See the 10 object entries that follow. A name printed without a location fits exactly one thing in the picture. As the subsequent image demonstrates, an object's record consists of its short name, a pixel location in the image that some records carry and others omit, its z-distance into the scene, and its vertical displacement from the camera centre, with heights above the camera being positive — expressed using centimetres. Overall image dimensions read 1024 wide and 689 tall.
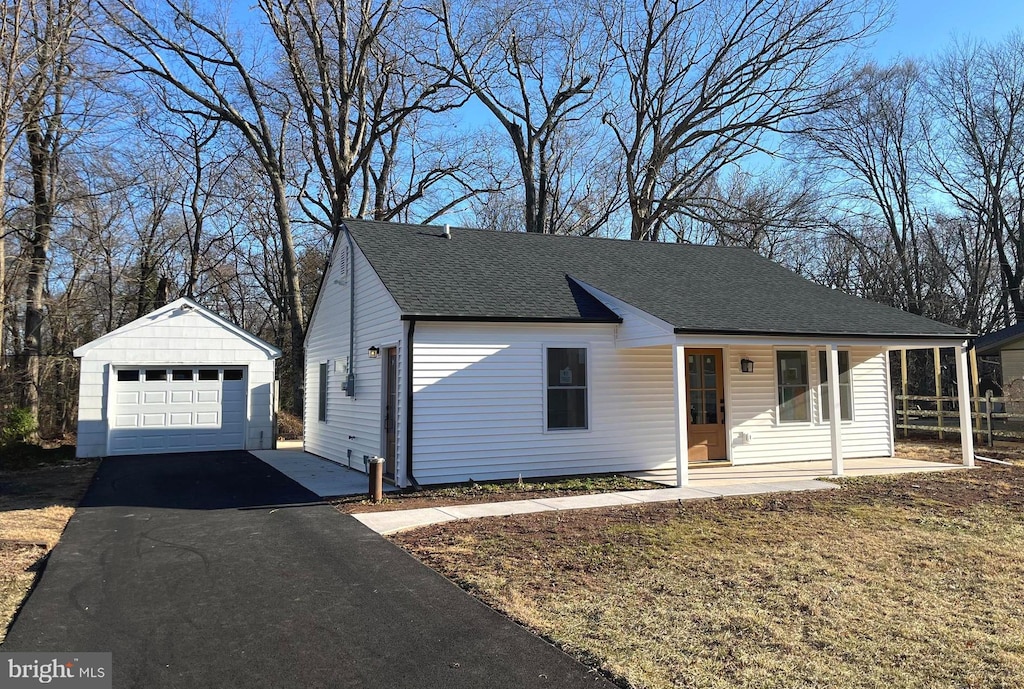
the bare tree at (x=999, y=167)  2777 +930
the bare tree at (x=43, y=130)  1443 +678
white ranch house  1083 +67
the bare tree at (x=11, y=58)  1349 +678
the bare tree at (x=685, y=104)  2516 +1110
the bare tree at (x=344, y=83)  2220 +1089
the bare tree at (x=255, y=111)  2139 +969
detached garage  1625 +35
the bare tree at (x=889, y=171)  3014 +1041
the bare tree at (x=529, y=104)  2364 +1127
